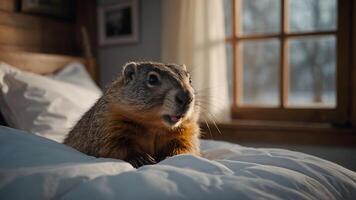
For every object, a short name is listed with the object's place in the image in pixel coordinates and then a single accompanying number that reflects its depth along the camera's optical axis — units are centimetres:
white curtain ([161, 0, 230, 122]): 259
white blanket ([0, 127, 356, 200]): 75
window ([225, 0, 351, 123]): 237
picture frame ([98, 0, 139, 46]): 297
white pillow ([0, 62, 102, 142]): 187
